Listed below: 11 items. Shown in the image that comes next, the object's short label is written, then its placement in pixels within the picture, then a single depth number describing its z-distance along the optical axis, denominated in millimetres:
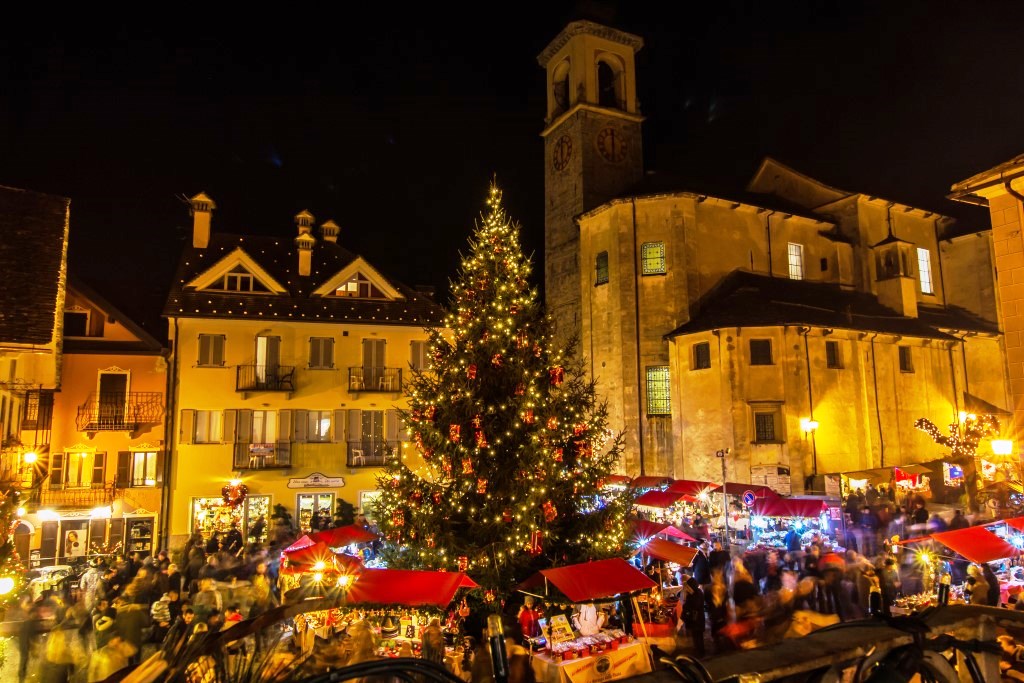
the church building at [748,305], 30594
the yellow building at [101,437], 24656
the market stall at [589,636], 9844
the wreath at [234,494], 24359
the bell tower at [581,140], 39656
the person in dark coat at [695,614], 11727
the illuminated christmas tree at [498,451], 11750
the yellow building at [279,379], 26812
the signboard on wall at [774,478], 28812
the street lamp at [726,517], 20942
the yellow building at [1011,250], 13258
